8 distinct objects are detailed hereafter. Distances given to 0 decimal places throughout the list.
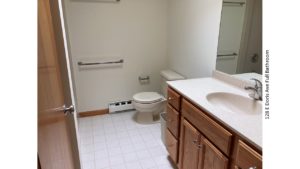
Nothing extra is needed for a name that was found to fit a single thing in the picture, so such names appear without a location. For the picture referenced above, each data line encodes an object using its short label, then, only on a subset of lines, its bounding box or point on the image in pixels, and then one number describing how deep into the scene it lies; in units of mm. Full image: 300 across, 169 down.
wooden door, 750
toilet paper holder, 3090
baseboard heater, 3031
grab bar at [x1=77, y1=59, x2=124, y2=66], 2711
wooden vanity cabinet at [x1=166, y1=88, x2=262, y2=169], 1028
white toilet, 2605
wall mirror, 1515
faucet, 1406
